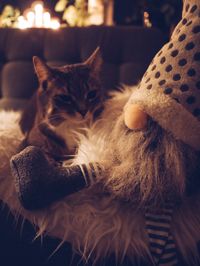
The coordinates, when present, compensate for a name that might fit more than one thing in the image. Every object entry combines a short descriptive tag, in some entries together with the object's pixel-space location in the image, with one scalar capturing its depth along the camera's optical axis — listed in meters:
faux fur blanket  0.59
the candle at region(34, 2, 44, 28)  2.03
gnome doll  0.57
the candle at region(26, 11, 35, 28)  2.02
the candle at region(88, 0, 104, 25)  2.37
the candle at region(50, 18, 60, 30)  2.13
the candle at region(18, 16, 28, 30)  1.81
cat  0.77
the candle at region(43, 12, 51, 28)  2.14
